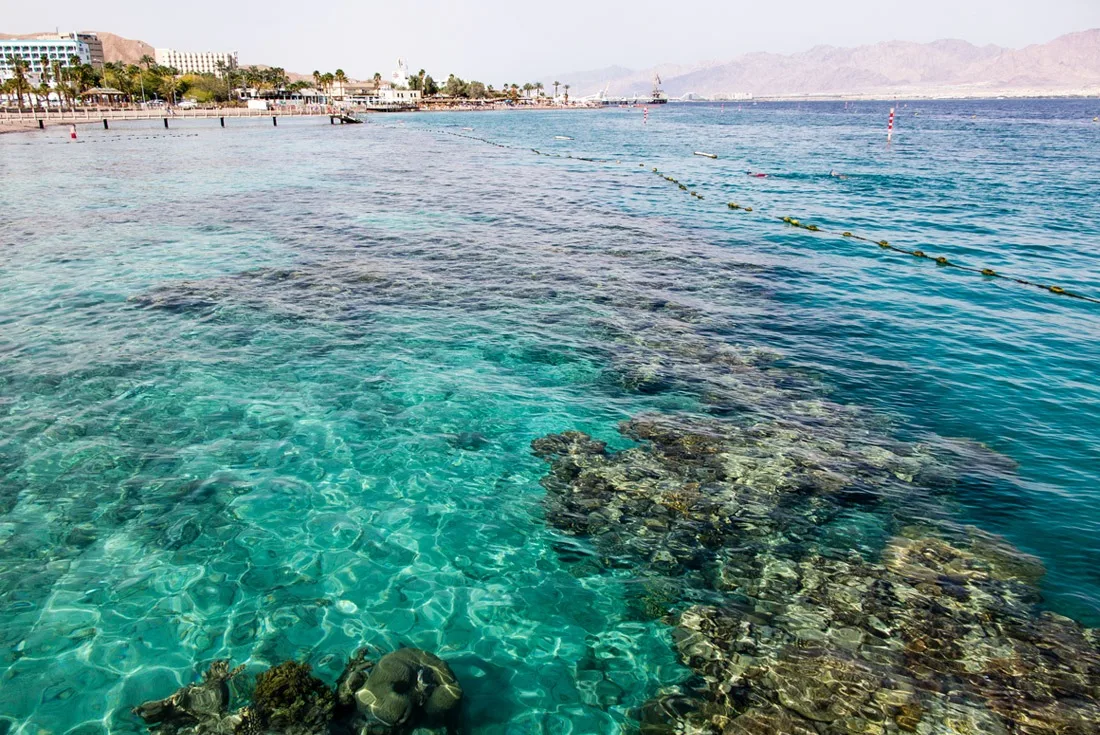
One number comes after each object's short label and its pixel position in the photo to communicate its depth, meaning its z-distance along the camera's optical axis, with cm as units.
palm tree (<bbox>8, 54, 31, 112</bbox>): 12694
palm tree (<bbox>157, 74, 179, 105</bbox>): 18350
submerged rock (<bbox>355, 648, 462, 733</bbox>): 692
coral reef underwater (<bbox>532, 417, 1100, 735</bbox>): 719
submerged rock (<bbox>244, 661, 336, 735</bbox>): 698
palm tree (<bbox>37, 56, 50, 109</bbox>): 14350
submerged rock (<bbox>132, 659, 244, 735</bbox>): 696
